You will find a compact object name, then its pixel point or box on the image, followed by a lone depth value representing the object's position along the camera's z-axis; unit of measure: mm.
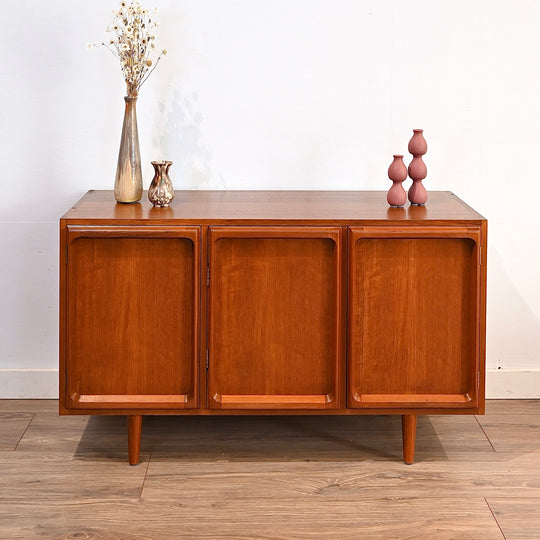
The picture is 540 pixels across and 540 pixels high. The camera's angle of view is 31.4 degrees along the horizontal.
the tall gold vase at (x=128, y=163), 2893
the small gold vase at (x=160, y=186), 2846
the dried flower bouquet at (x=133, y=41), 2902
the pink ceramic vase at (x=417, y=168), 2932
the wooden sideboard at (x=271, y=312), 2695
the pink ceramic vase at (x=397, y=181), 2889
